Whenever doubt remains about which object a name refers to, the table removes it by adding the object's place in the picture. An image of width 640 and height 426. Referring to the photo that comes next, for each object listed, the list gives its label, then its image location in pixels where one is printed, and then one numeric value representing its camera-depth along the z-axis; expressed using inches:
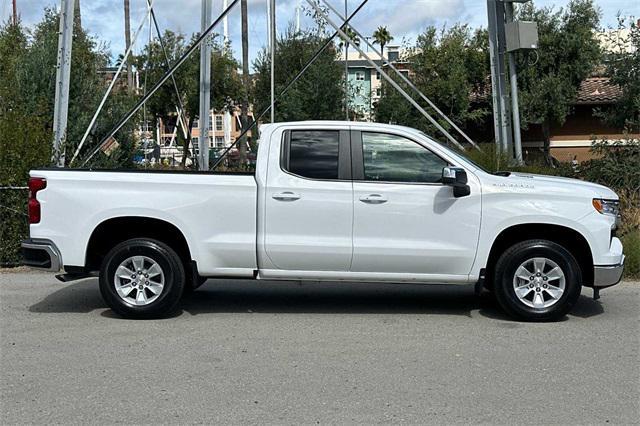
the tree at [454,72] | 1168.8
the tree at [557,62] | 1059.3
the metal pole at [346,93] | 903.4
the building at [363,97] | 1047.0
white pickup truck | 278.1
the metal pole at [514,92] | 560.0
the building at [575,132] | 1197.7
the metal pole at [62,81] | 463.5
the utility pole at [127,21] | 1539.1
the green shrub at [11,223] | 417.4
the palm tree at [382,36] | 2432.3
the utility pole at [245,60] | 1186.6
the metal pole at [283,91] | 547.4
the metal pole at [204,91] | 582.6
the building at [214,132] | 1432.1
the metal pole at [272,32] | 519.5
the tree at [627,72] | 554.6
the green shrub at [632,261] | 380.2
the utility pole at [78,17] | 874.8
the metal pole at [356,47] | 538.6
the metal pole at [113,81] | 479.1
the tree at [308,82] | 880.9
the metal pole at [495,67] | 544.7
